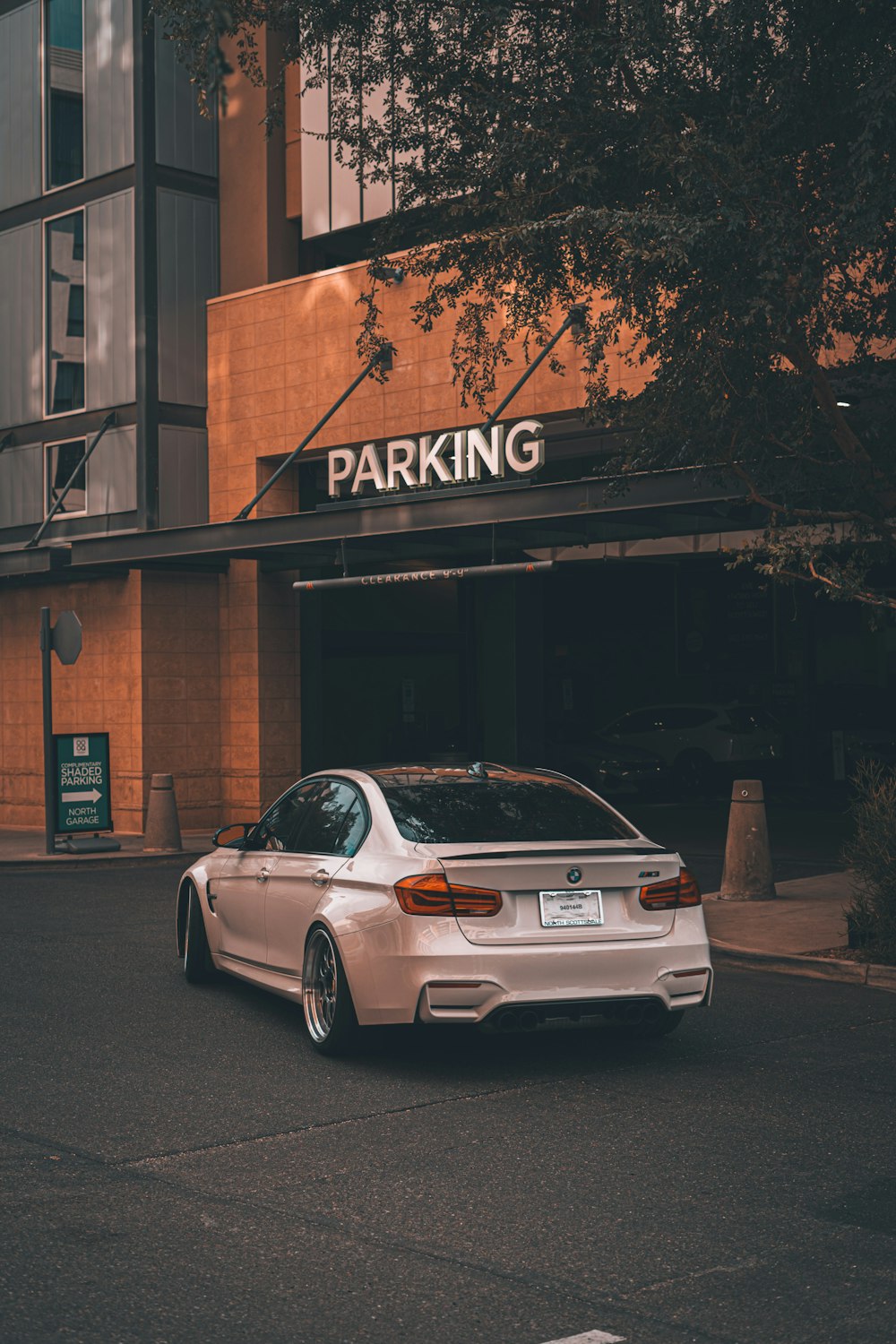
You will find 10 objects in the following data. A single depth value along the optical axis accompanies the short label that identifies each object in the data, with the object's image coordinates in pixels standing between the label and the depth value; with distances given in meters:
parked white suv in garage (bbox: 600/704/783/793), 29.25
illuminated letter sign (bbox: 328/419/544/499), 18.66
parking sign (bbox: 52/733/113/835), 20.06
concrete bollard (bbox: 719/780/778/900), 13.84
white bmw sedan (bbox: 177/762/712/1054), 7.37
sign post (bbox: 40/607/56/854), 19.34
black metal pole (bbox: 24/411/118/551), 23.78
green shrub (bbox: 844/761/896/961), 10.69
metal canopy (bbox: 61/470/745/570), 15.59
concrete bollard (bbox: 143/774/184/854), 19.59
